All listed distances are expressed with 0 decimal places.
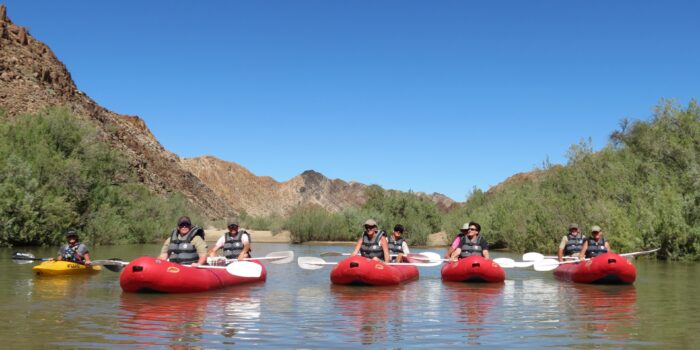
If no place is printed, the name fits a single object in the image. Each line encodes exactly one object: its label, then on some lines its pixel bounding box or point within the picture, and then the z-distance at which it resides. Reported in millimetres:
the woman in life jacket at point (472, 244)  17172
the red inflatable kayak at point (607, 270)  16047
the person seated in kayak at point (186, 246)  14320
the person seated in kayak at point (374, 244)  16547
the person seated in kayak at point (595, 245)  18016
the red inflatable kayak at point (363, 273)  15148
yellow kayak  17344
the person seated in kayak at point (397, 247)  18317
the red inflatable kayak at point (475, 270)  16453
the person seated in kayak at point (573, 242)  19336
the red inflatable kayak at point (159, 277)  13008
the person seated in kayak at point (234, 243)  16812
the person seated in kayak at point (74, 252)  18359
